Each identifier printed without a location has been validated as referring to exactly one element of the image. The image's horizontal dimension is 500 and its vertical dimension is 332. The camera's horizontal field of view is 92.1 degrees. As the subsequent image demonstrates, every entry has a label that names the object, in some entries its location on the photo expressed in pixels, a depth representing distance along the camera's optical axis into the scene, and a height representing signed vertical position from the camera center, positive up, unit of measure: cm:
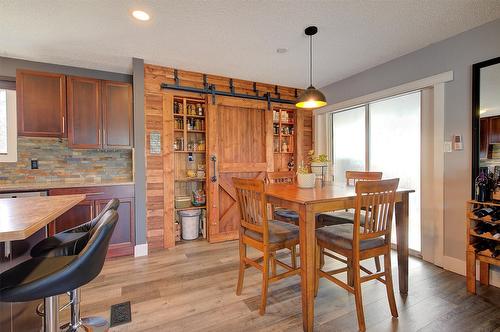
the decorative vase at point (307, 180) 235 -17
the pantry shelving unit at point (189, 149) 373 +24
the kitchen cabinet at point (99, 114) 315 +69
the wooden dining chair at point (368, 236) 169 -57
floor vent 182 -119
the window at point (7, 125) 305 +52
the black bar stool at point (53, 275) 107 -53
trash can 371 -93
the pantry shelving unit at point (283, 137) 447 +49
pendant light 243 +67
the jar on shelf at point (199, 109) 389 +88
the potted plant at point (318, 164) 253 -2
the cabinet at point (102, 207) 287 -60
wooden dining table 167 -40
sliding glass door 312 +30
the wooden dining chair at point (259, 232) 188 -58
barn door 369 +20
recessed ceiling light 218 +138
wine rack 211 -75
